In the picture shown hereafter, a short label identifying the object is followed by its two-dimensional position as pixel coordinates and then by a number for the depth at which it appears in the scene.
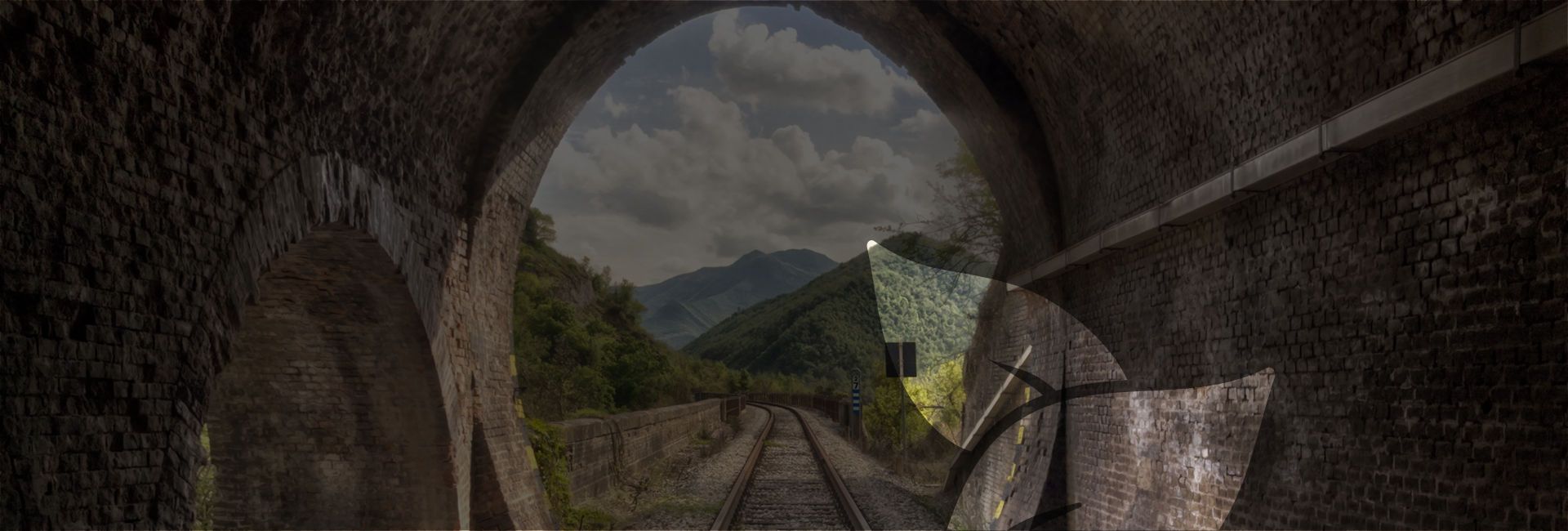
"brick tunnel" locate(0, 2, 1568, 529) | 4.45
